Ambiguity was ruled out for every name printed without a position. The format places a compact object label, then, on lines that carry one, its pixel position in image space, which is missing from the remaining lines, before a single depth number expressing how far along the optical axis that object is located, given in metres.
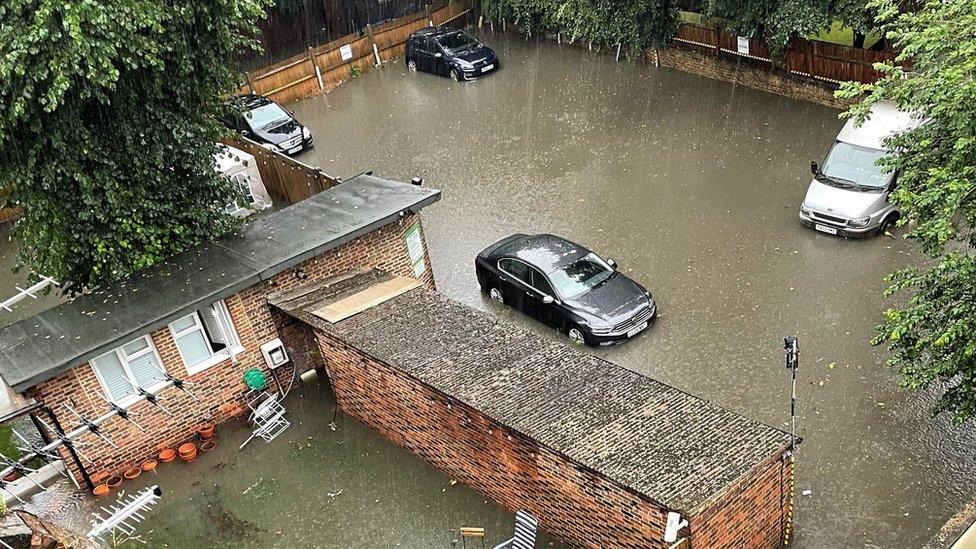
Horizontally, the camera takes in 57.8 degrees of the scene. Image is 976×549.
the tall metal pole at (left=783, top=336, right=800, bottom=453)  10.50
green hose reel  14.18
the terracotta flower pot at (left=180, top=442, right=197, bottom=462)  13.54
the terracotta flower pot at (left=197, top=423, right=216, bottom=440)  13.88
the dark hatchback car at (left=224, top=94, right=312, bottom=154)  23.19
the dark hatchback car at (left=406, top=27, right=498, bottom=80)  26.69
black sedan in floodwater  14.79
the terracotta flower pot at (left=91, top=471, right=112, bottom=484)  13.15
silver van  16.34
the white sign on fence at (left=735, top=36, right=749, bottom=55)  22.83
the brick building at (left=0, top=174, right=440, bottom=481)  12.42
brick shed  9.63
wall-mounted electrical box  14.16
